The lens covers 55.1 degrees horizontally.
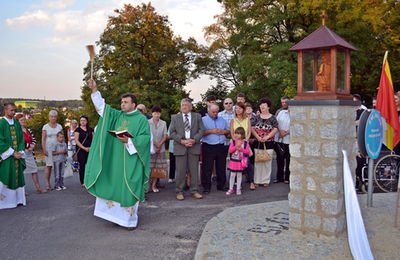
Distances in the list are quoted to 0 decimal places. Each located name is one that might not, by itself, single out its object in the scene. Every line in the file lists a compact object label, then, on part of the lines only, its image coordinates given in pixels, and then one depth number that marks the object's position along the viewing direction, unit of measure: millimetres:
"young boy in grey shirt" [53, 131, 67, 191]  9422
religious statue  5184
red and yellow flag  6152
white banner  4365
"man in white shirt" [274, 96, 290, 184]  9430
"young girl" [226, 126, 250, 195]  8461
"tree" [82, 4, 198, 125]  26391
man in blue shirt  8625
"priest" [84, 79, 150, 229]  6105
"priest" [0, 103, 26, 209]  7719
